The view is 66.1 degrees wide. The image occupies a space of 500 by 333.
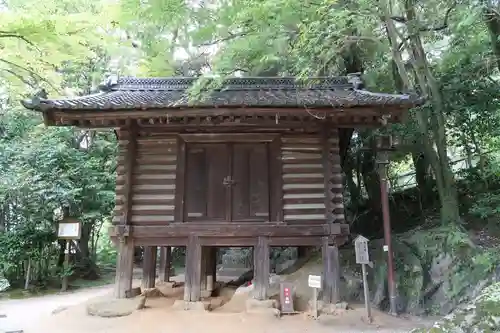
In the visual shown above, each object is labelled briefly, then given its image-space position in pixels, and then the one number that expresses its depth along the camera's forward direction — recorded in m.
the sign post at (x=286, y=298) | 8.38
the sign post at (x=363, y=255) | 8.09
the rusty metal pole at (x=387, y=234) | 8.76
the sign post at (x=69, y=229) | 14.66
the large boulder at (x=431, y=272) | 8.52
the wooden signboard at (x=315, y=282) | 7.81
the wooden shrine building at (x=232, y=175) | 8.78
